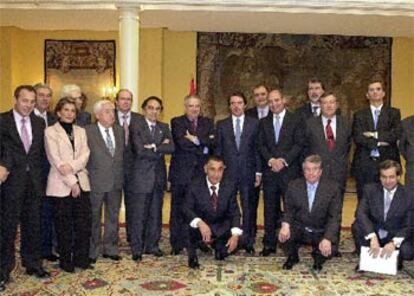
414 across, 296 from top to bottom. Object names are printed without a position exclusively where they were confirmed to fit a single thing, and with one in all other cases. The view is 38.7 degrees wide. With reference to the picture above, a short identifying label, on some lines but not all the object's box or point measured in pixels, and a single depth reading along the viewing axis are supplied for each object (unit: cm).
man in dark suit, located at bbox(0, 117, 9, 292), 459
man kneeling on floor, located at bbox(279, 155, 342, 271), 545
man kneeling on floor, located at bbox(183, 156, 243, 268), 560
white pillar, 800
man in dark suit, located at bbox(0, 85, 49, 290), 474
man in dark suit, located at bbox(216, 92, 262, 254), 596
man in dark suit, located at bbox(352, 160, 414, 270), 539
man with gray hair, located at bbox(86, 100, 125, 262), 545
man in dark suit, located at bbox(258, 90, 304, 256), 586
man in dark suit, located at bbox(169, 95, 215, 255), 589
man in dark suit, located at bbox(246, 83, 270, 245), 609
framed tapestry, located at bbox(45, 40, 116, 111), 1098
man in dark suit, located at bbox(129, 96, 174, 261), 568
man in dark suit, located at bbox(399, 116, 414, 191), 588
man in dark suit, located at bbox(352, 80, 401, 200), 586
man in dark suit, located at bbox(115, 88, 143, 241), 574
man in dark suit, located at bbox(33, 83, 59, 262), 552
